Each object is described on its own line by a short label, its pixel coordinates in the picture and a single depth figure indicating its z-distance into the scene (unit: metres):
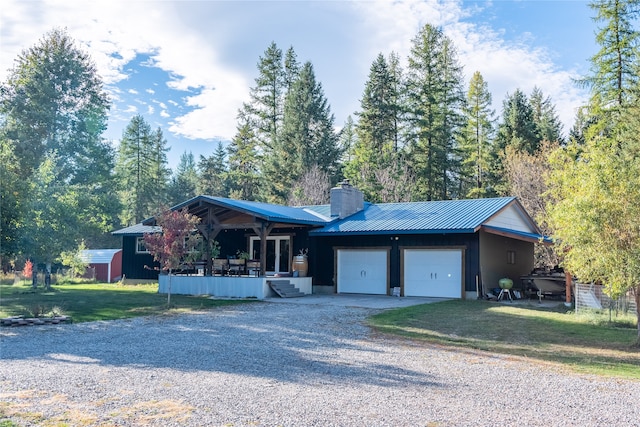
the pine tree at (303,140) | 38.00
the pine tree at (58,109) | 32.16
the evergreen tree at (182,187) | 53.78
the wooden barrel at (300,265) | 19.83
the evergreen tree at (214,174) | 51.03
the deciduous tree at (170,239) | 15.34
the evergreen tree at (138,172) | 51.69
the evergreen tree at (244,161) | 45.44
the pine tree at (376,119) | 37.06
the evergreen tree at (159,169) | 52.62
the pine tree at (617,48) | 24.92
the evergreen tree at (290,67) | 44.31
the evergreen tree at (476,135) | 36.03
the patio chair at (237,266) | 19.14
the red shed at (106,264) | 31.53
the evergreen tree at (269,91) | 44.41
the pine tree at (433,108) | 36.16
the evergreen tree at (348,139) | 41.94
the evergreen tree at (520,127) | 33.59
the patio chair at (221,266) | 19.34
